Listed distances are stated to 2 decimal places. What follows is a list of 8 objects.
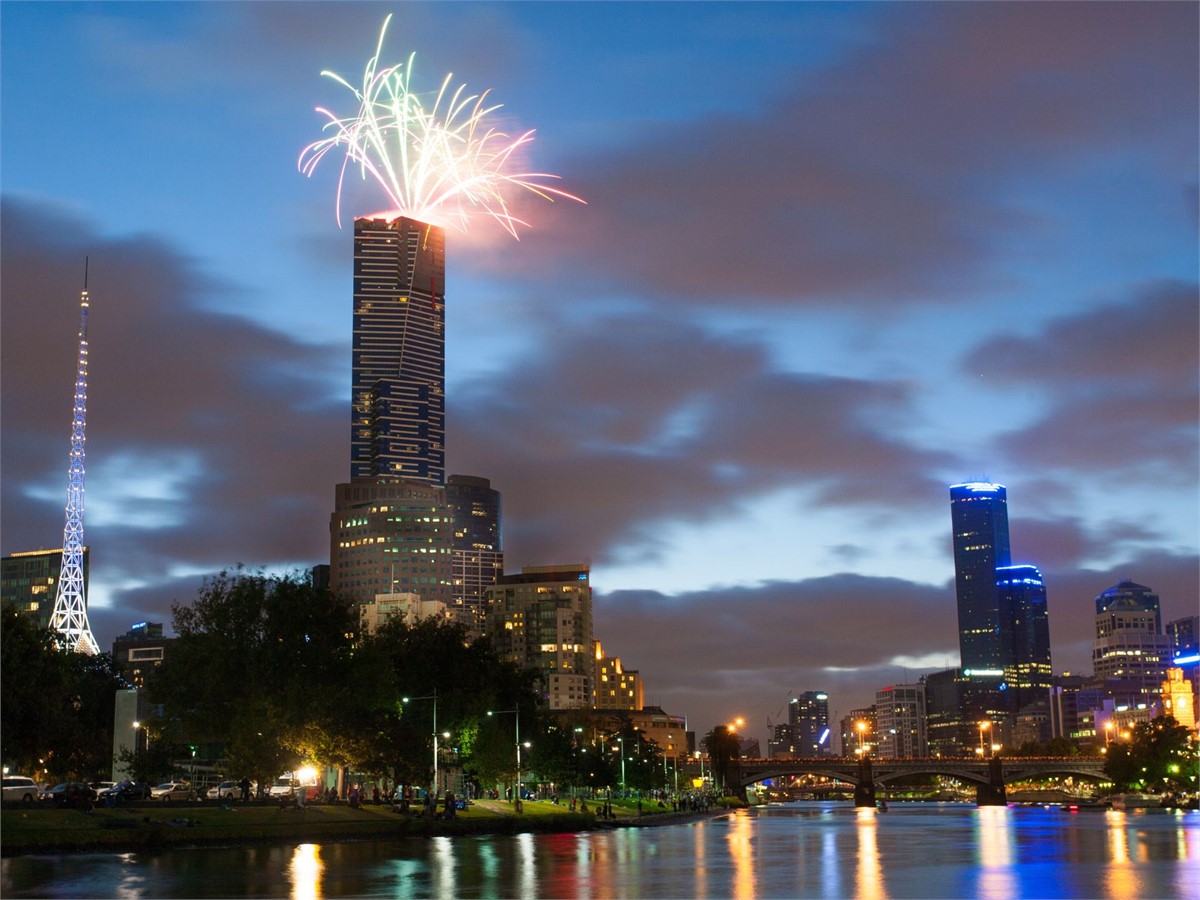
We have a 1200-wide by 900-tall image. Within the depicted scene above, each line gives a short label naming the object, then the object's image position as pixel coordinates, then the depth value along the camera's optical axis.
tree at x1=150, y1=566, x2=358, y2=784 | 96.12
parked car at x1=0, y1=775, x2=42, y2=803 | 83.12
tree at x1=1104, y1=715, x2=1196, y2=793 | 191.38
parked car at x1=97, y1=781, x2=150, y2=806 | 84.25
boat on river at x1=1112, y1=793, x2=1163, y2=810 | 189.88
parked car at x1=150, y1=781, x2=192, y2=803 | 103.62
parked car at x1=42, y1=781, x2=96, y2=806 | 75.06
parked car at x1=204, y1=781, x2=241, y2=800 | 108.00
